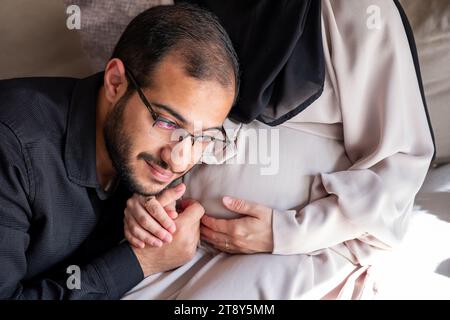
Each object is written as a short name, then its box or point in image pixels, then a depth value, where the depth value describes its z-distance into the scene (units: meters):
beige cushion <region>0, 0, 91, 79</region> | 1.52
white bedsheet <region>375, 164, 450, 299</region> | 1.06
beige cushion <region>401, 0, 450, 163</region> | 1.27
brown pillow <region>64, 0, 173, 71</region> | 1.26
